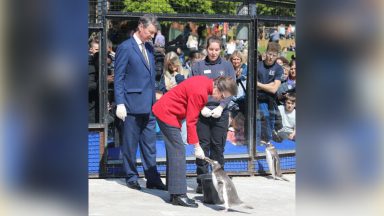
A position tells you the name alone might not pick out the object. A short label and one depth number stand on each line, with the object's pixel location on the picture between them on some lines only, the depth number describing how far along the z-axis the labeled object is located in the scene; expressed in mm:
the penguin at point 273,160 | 13345
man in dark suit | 11740
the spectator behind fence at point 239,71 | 13271
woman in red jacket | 9882
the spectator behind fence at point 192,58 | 13196
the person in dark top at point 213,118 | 11493
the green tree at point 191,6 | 13667
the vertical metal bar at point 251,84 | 13271
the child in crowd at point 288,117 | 13605
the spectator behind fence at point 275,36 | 13518
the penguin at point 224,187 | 10315
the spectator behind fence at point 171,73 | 13035
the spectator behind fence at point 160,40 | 12973
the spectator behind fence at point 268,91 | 13481
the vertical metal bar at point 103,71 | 12614
